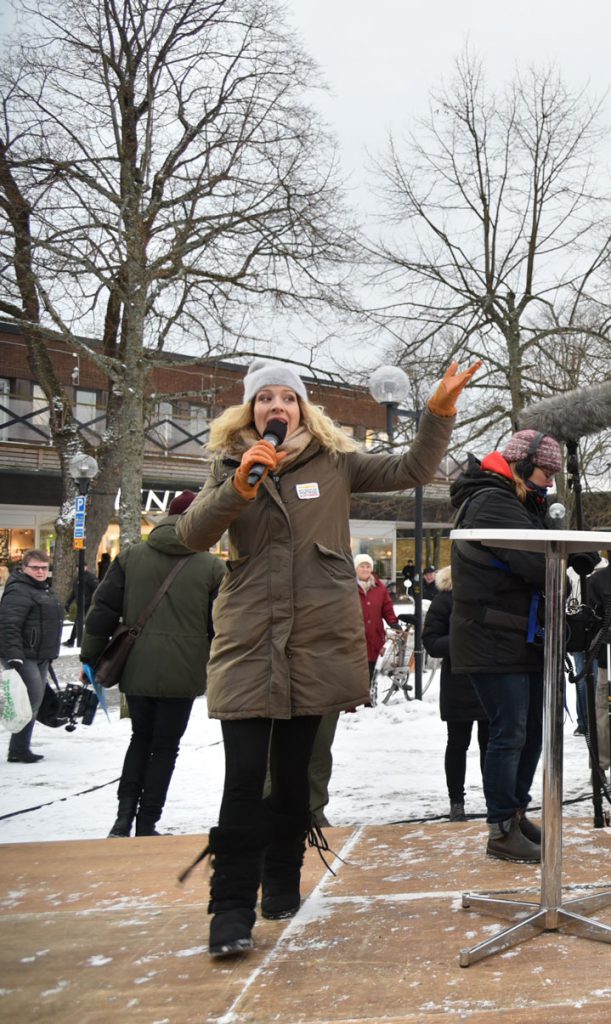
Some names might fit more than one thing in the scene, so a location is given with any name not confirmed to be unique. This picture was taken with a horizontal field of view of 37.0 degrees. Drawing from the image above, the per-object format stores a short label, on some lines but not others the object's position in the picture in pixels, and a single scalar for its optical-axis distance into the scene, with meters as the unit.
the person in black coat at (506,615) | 3.59
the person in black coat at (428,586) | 12.06
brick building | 26.11
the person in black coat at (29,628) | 7.98
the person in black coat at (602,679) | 6.00
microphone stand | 3.68
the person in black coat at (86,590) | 16.88
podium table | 2.61
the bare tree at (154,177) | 13.48
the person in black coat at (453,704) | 5.51
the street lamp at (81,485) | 15.55
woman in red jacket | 10.13
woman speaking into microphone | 2.80
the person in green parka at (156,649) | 5.00
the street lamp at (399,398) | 11.73
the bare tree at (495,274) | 17.30
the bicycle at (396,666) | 11.82
